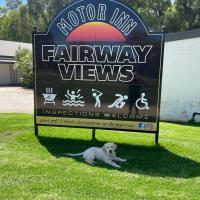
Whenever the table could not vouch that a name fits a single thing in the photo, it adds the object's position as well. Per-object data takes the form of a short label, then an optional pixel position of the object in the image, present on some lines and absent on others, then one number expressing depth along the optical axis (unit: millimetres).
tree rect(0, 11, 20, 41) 34281
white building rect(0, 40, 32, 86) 20616
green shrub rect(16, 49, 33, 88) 17711
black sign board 5006
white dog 4397
